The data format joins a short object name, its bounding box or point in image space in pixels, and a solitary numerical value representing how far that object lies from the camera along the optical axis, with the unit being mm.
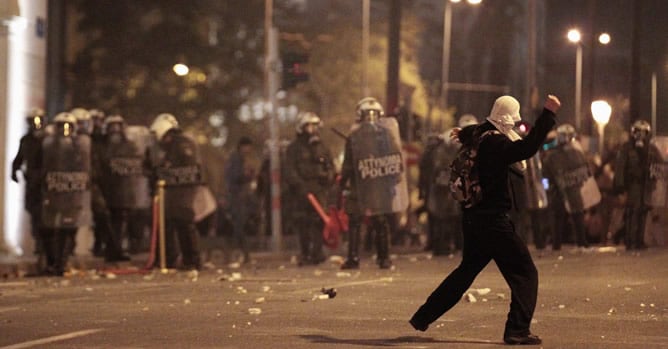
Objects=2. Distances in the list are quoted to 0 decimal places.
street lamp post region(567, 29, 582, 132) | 68506
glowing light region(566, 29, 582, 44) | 52531
